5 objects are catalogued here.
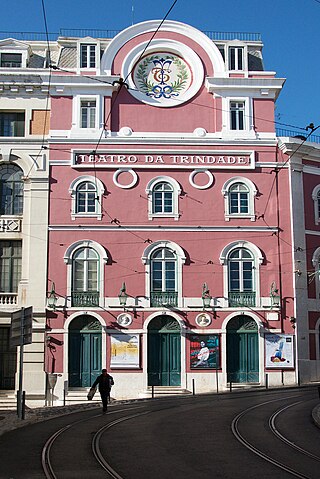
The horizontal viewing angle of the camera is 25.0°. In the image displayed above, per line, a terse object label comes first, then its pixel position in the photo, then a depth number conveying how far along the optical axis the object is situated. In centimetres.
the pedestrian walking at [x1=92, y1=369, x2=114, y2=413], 2375
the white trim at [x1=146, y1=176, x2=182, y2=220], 3528
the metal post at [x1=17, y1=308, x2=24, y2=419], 2267
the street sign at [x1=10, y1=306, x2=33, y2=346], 2266
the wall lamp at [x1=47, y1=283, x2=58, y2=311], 3381
